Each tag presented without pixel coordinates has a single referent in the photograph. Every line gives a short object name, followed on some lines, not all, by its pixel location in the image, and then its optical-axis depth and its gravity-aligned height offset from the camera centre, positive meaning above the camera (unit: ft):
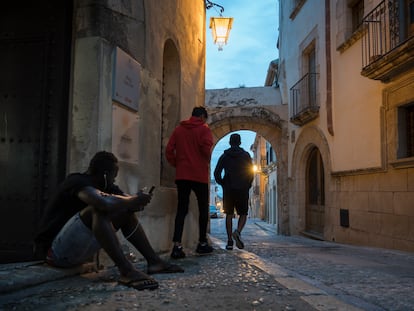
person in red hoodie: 16.94 +1.28
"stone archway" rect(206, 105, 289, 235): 54.49 +8.73
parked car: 144.87 -5.16
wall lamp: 32.91 +12.19
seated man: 10.51 -0.67
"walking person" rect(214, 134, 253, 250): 21.44 +0.67
